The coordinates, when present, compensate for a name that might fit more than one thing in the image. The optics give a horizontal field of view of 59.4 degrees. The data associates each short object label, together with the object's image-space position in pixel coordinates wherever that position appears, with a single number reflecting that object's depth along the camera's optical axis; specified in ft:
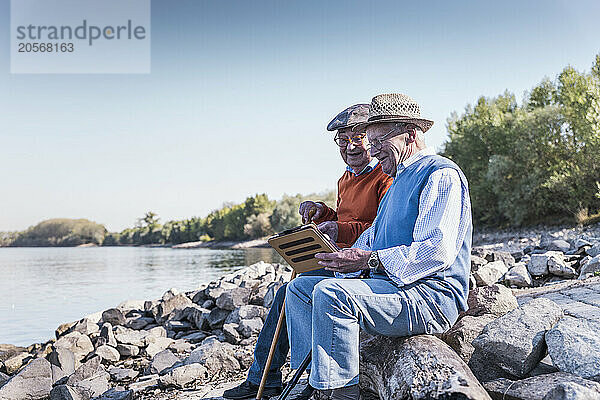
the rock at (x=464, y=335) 9.61
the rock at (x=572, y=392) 6.30
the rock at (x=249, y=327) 18.49
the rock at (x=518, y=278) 21.34
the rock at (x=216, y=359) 14.32
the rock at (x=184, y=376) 13.65
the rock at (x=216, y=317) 22.81
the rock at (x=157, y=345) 19.71
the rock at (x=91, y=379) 14.33
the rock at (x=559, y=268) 22.90
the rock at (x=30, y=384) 15.24
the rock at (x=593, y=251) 25.35
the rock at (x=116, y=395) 13.62
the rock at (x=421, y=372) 6.84
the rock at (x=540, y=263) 23.31
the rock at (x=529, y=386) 7.35
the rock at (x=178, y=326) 23.77
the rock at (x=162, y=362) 16.67
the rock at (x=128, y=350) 19.71
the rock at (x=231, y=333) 18.26
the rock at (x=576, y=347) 7.80
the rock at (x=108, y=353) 19.34
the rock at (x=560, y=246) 31.45
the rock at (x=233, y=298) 22.95
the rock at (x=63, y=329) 26.55
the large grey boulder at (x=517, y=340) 8.53
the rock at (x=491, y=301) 11.41
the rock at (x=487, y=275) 18.74
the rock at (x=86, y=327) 24.42
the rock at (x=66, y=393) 13.92
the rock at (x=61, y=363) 17.60
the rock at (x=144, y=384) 14.14
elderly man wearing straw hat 7.62
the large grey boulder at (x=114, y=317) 26.18
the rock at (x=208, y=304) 25.32
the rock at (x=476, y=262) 23.94
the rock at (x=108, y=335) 20.43
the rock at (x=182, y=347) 19.43
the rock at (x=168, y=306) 25.90
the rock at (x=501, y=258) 29.11
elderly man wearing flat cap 11.43
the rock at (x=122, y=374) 16.67
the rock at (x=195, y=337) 21.65
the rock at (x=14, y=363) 21.34
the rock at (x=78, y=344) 20.54
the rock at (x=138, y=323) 25.62
